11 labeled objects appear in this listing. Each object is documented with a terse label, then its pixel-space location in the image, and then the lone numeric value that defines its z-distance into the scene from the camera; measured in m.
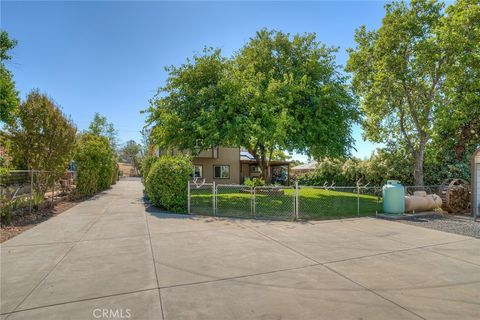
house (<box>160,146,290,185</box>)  27.38
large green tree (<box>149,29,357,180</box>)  14.22
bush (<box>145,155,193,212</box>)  11.00
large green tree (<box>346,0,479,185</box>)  14.23
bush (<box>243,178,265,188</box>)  18.17
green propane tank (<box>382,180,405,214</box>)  10.88
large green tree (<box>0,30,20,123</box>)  11.34
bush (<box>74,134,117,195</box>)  15.75
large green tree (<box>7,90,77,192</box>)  10.79
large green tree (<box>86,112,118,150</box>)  48.47
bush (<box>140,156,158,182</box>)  17.57
